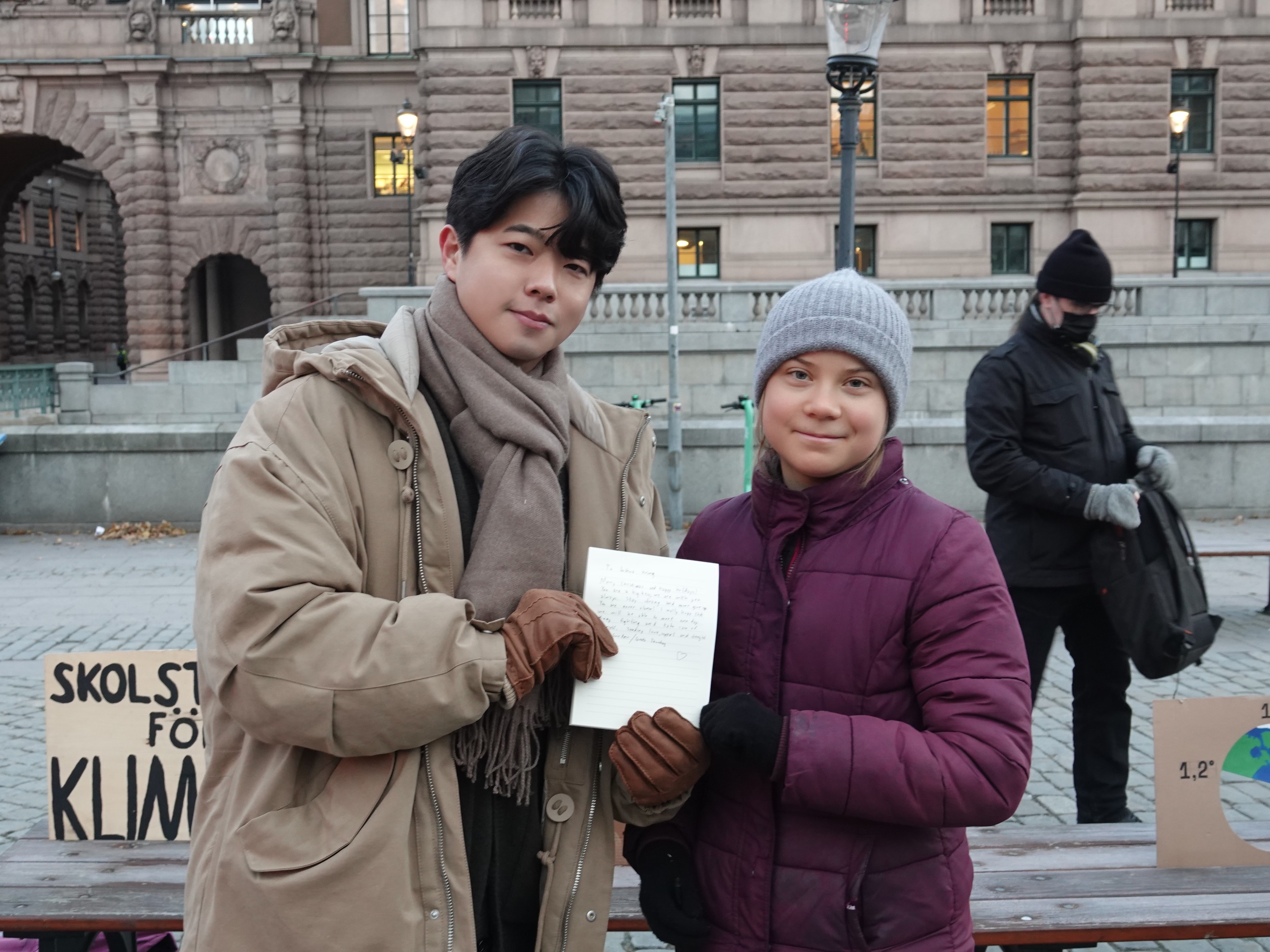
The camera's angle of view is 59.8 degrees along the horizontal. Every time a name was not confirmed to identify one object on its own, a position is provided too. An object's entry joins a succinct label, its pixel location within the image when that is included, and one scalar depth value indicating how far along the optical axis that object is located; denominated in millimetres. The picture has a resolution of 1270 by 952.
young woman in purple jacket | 1894
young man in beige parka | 1801
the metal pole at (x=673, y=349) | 12383
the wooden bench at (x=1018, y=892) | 2873
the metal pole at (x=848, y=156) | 8312
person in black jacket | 4250
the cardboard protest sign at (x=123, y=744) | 3439
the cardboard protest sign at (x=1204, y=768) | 3166
